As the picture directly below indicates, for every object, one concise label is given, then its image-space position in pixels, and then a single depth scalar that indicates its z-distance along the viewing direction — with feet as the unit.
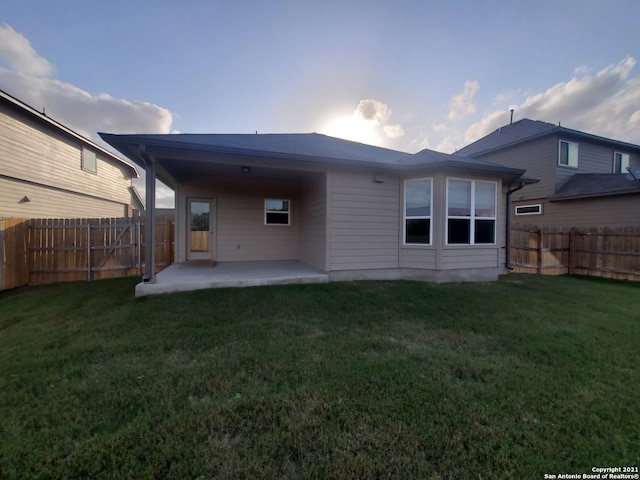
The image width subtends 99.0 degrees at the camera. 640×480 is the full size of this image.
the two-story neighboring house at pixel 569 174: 34.78
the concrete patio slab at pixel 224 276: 18.84
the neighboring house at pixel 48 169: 28.60
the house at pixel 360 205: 21.49
